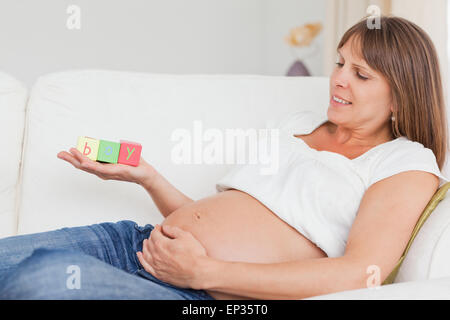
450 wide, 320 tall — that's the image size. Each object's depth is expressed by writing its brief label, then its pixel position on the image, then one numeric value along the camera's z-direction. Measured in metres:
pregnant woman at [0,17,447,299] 0.93
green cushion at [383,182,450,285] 1.03
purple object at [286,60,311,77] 3.53
